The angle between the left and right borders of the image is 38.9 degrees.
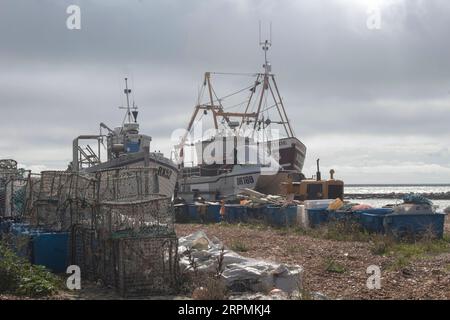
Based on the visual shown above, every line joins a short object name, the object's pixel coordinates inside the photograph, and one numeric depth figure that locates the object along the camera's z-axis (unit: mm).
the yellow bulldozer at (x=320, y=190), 26641
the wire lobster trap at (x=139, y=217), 9656
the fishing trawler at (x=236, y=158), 34500
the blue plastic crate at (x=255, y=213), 23455
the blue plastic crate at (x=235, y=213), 24500
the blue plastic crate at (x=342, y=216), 18242
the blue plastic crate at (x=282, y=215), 21547
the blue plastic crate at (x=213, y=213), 26391
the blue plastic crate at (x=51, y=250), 11039
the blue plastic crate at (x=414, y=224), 16516
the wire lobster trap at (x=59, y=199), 11417
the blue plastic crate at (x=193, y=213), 26828
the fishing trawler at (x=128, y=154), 29652
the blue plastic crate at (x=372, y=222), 17125
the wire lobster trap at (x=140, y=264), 9250
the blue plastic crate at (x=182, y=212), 27391
